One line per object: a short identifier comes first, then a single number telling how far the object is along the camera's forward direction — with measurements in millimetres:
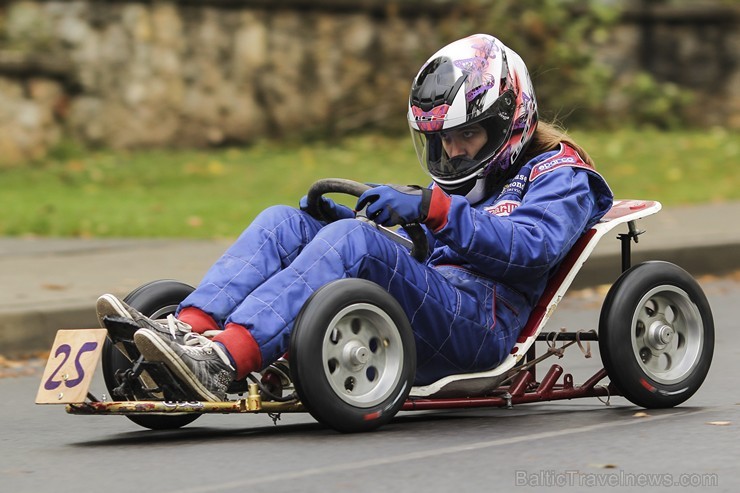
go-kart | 8437
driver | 8555
